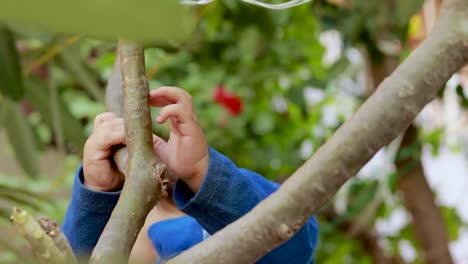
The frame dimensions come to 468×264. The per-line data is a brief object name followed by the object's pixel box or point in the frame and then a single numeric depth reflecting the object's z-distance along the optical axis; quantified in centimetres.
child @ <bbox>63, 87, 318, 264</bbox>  104
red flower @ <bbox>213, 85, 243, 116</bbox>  250
